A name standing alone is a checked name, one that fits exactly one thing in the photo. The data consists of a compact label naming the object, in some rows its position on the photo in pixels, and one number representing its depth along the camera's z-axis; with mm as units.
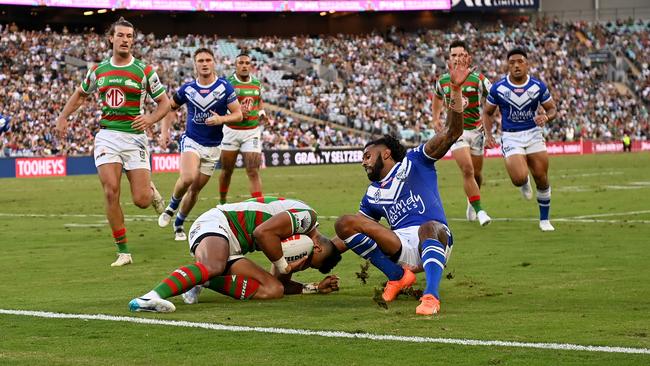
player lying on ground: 9477
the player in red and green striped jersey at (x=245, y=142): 19297
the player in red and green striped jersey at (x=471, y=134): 18172
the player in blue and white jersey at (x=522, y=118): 17359
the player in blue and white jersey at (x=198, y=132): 16562
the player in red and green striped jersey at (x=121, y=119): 13219
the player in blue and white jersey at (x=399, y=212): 9414
